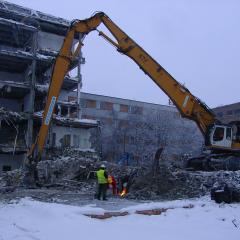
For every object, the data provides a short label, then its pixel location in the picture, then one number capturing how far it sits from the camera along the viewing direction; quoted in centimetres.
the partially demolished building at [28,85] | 3184
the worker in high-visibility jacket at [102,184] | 1304
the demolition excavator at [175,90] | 1667
